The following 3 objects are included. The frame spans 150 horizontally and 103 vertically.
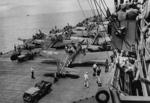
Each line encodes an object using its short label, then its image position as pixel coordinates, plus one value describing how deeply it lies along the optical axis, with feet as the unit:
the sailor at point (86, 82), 73.92
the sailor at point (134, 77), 33.00
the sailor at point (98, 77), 72.50
